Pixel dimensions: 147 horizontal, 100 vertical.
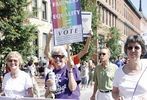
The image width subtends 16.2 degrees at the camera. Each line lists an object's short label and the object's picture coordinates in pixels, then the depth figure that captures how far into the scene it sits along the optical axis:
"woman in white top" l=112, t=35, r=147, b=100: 5.00
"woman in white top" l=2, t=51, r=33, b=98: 6.55
